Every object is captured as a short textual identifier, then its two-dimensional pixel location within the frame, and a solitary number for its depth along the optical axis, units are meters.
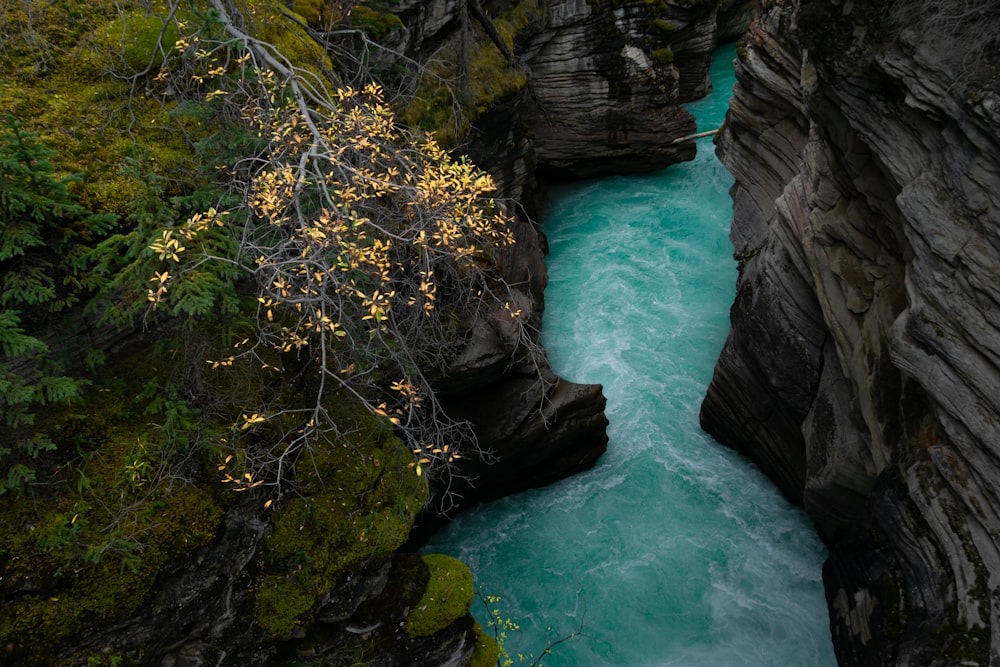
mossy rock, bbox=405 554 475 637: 7.35
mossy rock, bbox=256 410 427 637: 6.80
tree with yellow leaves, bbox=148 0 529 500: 5.66
